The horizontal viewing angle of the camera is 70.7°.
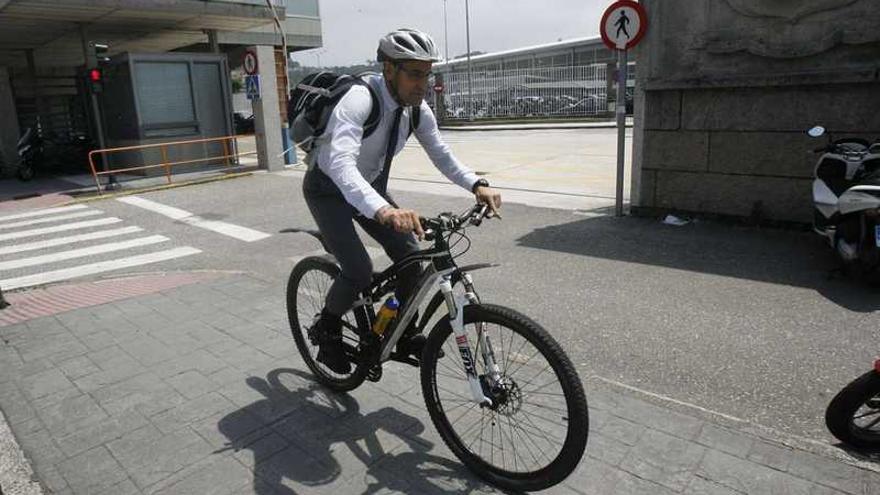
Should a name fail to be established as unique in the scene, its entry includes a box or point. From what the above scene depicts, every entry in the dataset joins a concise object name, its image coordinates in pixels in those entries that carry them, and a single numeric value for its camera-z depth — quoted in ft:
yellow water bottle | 10.34
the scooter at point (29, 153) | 54.95
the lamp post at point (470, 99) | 121.39
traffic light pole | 47.13
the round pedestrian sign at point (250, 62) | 52.06
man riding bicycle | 9.09
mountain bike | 8.29
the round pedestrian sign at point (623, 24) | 25.75
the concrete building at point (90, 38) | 47.83
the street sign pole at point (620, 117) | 27.32
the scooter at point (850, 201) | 16.48
